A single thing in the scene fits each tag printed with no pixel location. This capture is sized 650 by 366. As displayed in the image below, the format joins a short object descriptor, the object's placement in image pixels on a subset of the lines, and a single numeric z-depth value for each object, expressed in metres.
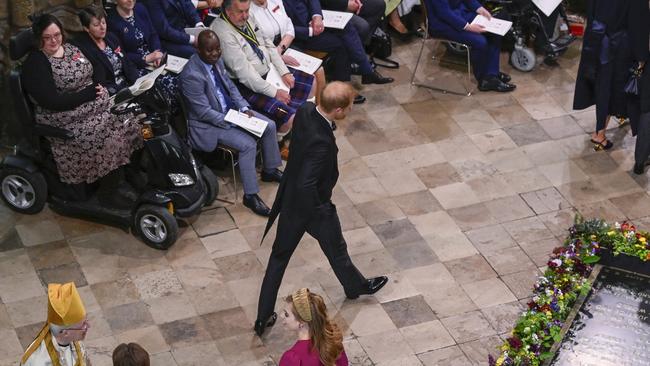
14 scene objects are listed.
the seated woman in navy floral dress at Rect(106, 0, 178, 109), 19.14
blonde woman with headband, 12.98
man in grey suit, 18.45
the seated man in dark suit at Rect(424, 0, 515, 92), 22.25
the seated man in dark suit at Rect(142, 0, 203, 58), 20.16
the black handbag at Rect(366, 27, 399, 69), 23.03
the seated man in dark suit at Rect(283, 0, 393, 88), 21.44
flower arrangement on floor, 16.25
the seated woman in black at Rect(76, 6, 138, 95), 17.87
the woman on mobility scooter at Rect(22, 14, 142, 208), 17.20
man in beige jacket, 19.30
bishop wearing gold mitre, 12.72
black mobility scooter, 17.86
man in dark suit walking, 15.48
